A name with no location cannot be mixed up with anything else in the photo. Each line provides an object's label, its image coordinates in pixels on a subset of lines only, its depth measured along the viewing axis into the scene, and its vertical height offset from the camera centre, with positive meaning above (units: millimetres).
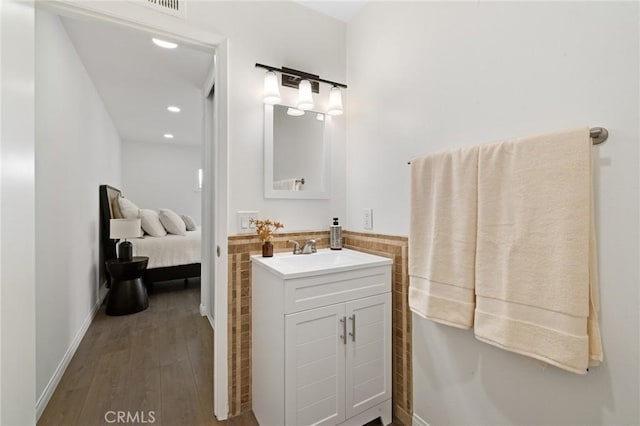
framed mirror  1706 +403
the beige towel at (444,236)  1105 -105
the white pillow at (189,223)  4809 -185
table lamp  2883 -163
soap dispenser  1862 -167
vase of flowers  1599 -116
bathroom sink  1270 -273
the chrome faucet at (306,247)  1732 -223
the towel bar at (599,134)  831 +243
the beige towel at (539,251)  822 -128
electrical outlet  1762 -38
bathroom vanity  1227 -640
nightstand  2920 -840
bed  3375 -517
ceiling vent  1378 +1075
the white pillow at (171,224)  4211 -175
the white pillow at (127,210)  3725 +39
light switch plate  1605 -49
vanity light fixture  1633 +813
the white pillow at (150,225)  3945 -178
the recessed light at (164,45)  2062 +1305
